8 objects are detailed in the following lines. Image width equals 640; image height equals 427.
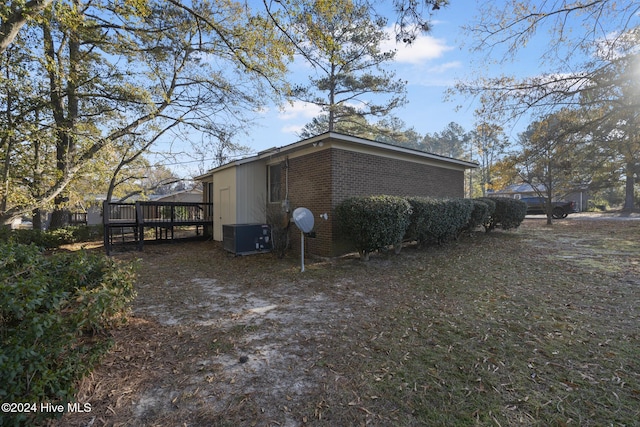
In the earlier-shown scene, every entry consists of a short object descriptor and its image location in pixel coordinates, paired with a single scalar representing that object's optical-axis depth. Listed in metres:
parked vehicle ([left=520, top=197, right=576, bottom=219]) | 18.77
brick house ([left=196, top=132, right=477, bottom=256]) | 7.49
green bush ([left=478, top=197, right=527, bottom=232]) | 10.61
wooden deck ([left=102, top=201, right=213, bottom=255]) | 9.64
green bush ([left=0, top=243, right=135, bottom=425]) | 1.63
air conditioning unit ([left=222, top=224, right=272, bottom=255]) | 8.36
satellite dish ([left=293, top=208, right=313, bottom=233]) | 6.52
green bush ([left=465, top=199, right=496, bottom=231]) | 9.45
